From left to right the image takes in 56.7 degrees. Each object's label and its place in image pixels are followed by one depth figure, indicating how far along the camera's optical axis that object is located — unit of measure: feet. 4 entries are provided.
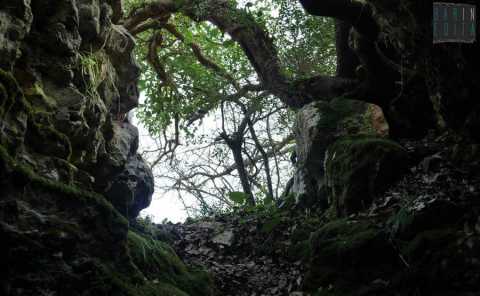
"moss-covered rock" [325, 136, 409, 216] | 19.72
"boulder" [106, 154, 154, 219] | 20.91
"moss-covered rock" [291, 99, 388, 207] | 26.78
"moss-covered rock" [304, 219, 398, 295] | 14.38
